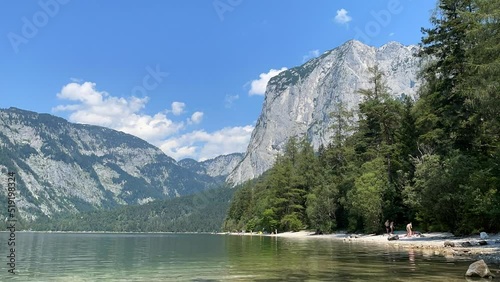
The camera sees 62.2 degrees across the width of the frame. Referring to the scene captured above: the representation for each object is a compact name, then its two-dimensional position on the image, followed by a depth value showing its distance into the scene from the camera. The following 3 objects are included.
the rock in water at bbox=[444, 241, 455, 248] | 34.80
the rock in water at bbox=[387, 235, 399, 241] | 49.78
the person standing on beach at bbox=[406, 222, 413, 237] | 49.60
